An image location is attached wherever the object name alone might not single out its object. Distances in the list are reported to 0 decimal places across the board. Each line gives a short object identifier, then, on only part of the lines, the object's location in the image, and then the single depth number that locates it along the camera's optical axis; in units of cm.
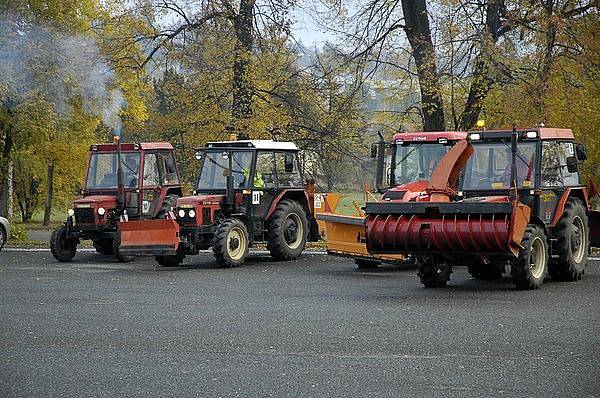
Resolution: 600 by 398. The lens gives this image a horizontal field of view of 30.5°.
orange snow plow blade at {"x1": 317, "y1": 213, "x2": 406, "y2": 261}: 1928
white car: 2720
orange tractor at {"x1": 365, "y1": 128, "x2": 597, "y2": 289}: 1491
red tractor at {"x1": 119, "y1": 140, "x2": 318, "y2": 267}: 2025
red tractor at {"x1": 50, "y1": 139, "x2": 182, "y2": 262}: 2266
